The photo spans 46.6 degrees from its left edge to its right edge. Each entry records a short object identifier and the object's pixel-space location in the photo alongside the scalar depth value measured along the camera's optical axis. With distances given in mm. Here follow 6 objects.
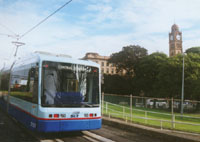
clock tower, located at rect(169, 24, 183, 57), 132750
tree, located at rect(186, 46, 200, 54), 56088
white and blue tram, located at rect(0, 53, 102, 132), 8047
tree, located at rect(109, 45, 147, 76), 61416
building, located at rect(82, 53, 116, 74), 115650
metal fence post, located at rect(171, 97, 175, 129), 10459
